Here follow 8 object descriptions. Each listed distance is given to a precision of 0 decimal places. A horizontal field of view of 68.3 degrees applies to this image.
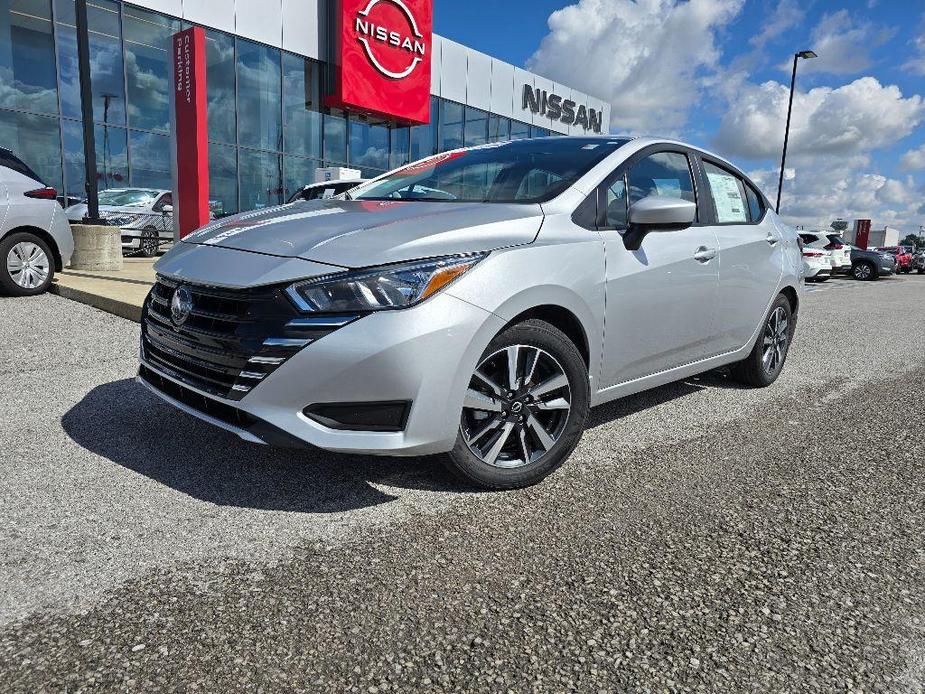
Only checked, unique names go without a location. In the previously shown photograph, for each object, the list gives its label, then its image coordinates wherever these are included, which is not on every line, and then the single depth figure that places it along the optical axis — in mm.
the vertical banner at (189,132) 9727
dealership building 16203
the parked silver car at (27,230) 7094
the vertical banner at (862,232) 43094
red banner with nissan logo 20609
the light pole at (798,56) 25656
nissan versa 2434
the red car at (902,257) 35562
